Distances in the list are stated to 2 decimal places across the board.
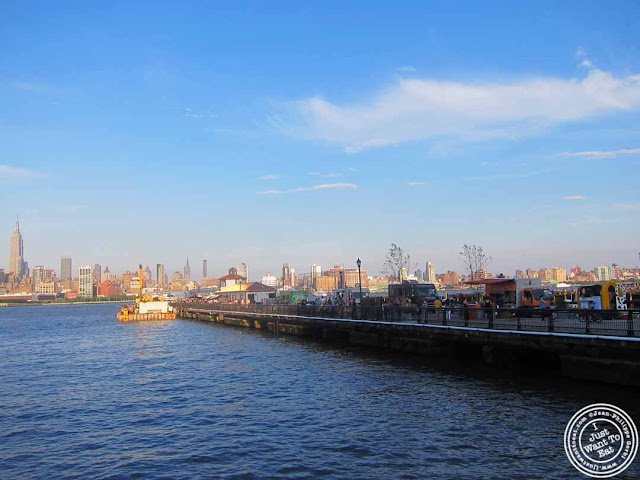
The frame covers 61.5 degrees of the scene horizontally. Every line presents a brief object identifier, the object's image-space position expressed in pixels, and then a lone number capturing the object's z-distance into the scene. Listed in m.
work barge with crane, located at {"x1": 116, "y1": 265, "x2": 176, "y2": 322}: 92.25
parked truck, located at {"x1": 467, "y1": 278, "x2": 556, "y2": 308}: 37.09
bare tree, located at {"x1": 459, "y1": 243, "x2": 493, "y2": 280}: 123.32
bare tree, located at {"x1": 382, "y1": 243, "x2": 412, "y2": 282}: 117.81
